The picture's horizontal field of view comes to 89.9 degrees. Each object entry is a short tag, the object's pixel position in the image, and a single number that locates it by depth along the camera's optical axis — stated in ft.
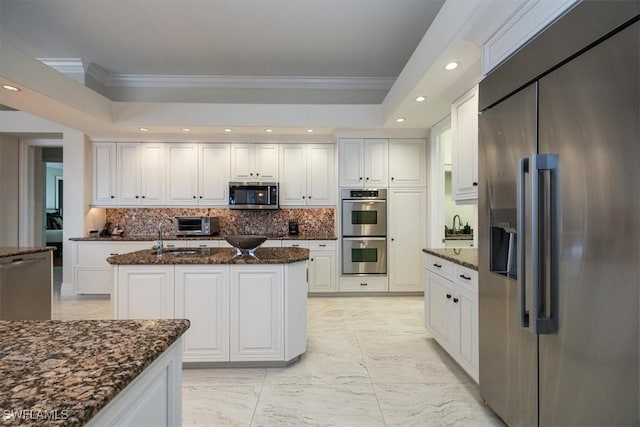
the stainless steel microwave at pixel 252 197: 15.47
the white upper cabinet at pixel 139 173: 15.65
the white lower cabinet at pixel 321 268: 15.12
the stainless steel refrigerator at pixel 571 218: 3.33
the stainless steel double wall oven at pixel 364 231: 15.08
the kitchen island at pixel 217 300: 7.98
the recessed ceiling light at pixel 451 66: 7.94
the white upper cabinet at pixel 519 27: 4.40
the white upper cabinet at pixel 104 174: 15.56
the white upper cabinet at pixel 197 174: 15.78
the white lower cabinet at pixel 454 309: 7.00
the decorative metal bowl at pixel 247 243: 8.36
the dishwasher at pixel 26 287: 8.89
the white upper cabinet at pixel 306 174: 15.96
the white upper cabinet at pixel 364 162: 15.02
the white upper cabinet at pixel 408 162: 15.11
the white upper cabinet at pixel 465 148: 8.25
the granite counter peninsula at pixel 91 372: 1.98
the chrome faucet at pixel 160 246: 8.56
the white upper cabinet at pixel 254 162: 15.93
